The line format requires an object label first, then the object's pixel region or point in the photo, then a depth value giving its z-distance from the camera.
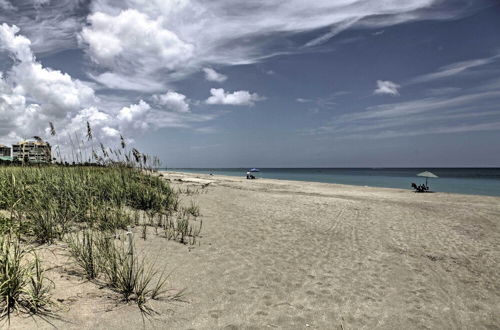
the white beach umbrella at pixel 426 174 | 27.42
